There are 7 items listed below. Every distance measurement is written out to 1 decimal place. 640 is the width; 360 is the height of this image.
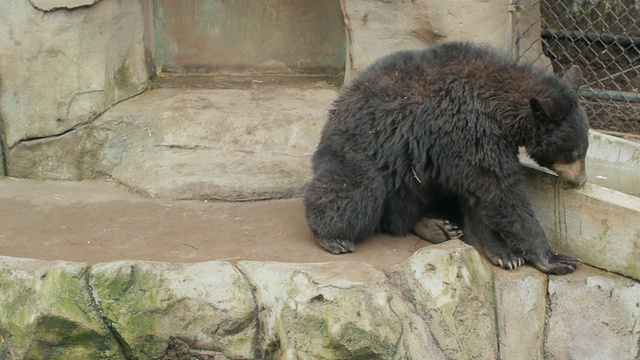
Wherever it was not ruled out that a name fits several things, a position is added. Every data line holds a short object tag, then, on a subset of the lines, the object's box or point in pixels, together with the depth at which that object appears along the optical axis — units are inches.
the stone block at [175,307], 401.1
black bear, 443.5
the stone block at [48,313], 397.4
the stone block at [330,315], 390.6
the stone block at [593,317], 444.8
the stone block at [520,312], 443.5
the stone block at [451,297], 416.8
